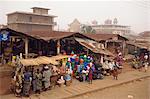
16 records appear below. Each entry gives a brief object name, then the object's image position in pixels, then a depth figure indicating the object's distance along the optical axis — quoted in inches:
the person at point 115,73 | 609.6
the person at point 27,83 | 413.4
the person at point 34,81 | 424.5
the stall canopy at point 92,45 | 638.5
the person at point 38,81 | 429.0
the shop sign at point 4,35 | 491.5
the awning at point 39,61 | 435.5
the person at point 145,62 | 768.3
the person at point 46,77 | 443.1
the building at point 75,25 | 2601.6
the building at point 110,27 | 2844.5
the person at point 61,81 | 494.4
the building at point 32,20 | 1421.0
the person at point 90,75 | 541.2
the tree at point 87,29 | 2022.6
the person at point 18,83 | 412.5
